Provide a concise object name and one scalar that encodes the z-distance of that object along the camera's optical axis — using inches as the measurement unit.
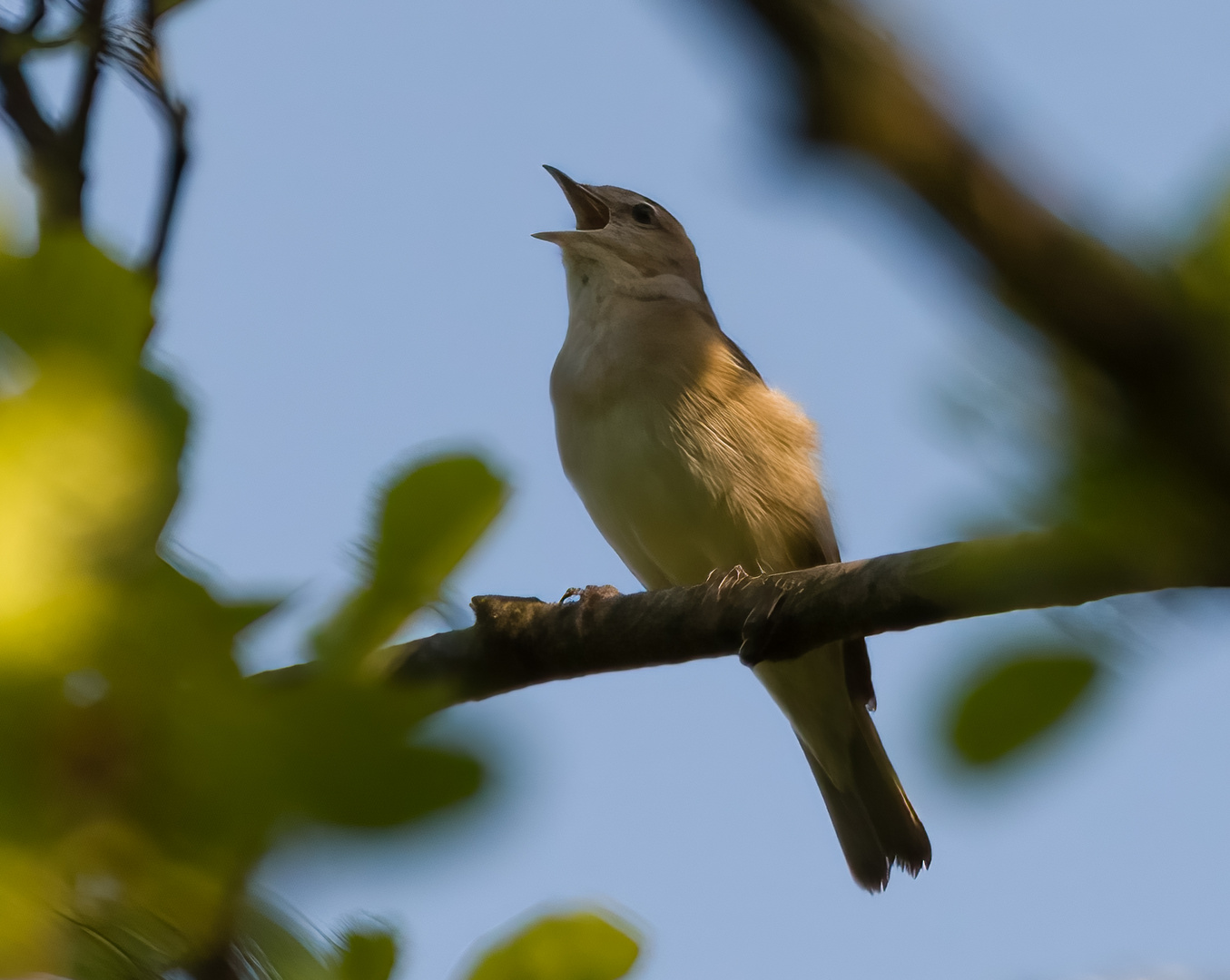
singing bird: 198.9
